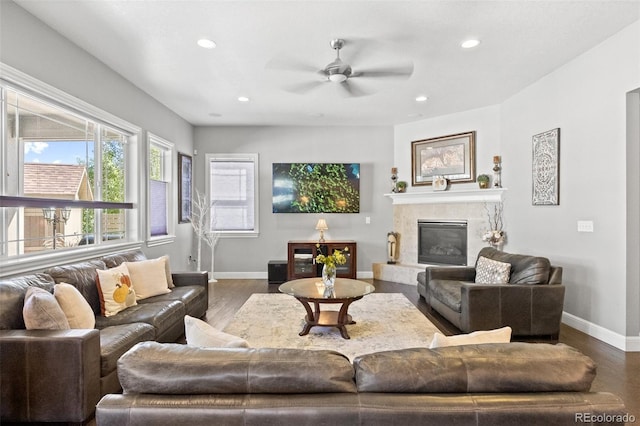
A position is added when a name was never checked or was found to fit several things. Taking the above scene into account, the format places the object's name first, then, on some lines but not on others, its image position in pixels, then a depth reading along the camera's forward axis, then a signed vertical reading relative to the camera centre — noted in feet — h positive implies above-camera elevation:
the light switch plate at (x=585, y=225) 11.66 -0.47
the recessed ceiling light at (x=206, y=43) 10.52 +5.33
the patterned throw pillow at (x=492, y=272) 12.44 -2.26
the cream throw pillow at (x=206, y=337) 4.80 -1.79
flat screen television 21.47 +1.54
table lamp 20.61 -0.82
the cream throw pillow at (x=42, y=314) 7.07 -2.11
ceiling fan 10.42 +4.60
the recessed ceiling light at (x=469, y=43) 10.64 +5.34
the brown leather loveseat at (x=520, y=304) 11.14 -3.02
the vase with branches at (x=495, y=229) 16.67 -0.88
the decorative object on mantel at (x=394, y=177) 21.15 +2.20
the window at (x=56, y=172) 9.06 +1.34
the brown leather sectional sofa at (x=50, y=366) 6.61 -3.05
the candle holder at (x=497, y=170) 17.15 +2.12
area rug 10.93 -4.20
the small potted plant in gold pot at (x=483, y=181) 17.56 +1.60
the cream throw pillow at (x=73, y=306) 7.85 -2.19
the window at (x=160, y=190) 16.42 +1.18
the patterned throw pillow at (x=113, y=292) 9.94 -2.35
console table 20.34 -2.55
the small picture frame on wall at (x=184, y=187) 19.53 +1.54
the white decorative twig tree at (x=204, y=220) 21.09 -0.46
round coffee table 11.11 -2.76
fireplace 19.06 -1.72
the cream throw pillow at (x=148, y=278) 11.60 -2.27
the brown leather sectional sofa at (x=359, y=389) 3.54 -1.94
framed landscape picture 18.65 +3.09
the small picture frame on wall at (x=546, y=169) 13.15 +1.74
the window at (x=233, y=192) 21.66 +1.32
